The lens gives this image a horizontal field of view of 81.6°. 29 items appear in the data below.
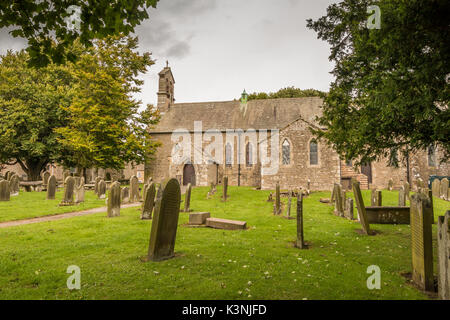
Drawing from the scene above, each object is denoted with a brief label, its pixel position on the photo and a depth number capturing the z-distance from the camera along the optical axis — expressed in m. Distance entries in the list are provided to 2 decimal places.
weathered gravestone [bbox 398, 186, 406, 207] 10.29
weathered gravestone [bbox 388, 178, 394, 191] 19.97
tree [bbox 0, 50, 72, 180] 21.17
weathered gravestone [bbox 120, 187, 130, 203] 14.42
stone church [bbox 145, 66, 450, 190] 21.47
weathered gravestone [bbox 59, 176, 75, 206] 12.62
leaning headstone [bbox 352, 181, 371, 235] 7.25
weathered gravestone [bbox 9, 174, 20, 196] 15.91
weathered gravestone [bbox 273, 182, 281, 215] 10.89
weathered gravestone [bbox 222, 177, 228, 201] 15.28
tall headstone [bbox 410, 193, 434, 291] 3.91
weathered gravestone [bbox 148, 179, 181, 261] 5.02
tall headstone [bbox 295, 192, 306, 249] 6.07
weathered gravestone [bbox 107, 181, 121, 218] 9.58
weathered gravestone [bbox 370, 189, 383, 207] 10.57
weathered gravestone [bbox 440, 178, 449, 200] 15.10
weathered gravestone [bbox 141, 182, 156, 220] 9.06
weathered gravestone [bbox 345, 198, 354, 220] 9.56
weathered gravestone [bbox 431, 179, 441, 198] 16.14
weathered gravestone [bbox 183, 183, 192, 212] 11.33
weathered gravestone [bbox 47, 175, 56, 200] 14.29
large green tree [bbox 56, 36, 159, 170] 20.78
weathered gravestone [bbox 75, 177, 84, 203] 13.51
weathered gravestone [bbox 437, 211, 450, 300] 3.34
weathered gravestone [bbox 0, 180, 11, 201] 13.45
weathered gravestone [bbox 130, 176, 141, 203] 14.71
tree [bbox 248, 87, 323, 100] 38.19
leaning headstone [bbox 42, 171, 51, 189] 19.84
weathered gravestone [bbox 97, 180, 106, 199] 15.62
